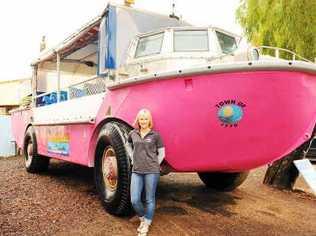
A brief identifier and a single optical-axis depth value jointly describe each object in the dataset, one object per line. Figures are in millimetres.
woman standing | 2736
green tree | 8999
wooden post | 4664
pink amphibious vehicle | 2568
